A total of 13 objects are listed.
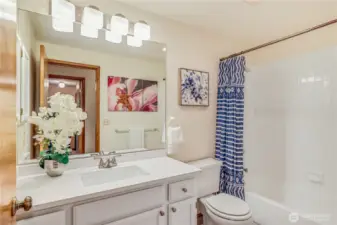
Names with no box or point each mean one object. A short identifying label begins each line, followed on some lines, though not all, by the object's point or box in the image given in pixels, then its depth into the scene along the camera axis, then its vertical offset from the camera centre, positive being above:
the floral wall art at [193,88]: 2.01 +0.25
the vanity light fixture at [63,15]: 1.40 +0.70
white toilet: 1.56 -0.82
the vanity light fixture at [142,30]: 1.73 +0.71
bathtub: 1.89 -1.03
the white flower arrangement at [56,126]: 1.27 -0.10
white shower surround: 1.90 -0.24
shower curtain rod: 1.45 +0.64
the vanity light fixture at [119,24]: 1.62 +0.72
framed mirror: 1.34 +0.22
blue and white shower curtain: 1.98 -0.15
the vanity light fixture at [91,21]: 1.49 +0.69
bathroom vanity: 0.97 -0.49
